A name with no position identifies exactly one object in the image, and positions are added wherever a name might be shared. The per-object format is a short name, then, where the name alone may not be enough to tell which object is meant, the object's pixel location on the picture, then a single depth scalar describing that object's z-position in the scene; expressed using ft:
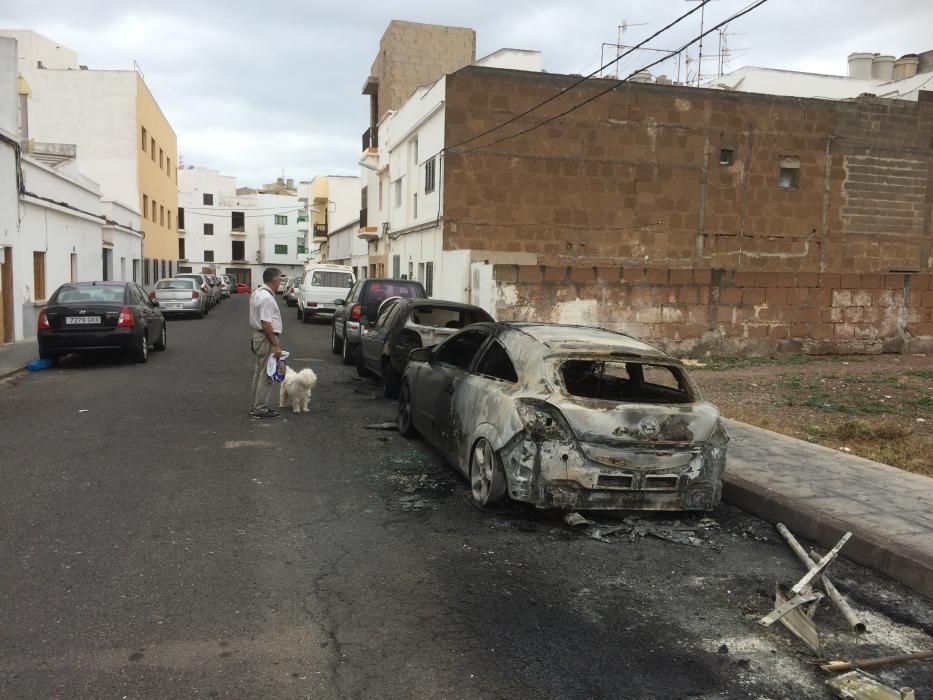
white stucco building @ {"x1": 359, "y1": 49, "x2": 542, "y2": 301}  68.28
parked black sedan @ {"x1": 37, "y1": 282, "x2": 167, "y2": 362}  40.91
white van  82.12
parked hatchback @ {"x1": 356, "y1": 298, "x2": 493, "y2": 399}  32.73
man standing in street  27.76
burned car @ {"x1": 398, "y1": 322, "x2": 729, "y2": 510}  16.81
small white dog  29.27
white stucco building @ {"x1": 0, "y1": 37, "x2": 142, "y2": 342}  54.13
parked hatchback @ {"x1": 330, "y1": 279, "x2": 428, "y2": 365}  44.68
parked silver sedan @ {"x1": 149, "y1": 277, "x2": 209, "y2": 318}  84.79
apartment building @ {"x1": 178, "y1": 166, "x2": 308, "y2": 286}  254.06
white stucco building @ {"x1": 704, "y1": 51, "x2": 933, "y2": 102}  95.55
